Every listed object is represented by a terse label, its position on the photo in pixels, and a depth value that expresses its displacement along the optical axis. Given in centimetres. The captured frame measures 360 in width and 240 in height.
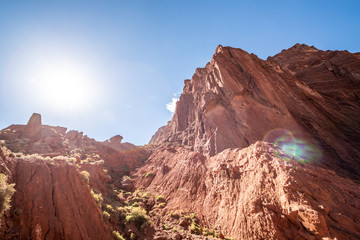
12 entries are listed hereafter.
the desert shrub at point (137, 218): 1593
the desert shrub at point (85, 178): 1529
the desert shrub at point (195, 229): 1582
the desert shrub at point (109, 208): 1636
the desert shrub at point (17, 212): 814
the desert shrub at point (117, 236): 1258
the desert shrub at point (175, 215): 1838
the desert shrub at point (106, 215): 1367
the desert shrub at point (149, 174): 3031
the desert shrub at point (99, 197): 1423
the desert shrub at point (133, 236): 1392
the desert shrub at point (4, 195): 724
